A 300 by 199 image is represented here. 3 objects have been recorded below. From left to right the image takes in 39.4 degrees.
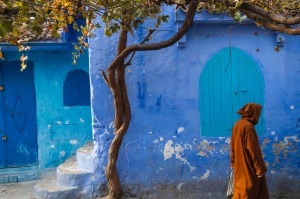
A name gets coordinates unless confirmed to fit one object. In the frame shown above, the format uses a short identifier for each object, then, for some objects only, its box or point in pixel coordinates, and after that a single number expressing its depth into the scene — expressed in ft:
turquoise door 22.71
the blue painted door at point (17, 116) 26.80
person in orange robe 17.92
